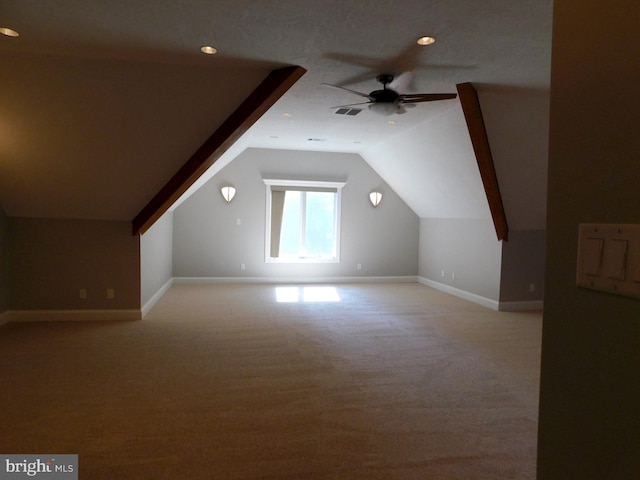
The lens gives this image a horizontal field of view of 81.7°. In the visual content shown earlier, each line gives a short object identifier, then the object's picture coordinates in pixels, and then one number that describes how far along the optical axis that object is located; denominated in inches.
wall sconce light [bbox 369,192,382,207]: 307.4
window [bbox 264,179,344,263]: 295.7
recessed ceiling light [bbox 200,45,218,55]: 116.2
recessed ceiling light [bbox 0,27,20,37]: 104.8
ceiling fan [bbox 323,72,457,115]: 132.9
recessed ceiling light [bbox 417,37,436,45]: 110.8
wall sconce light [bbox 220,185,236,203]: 284.7
